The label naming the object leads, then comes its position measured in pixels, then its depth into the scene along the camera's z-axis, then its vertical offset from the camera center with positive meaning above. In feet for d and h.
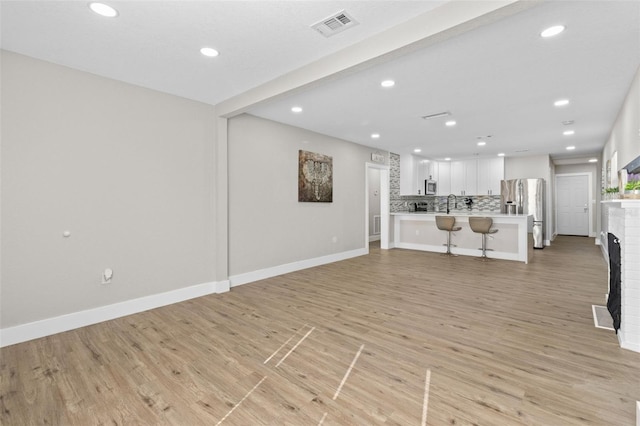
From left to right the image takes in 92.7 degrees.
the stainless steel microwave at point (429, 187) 29.86 +2.41
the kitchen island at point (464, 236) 20.43 -1.92
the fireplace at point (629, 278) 7.88 -1.78
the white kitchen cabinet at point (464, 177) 30.07 +3.41
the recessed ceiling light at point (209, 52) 8.88 +4.74
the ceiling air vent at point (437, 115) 15.20 +4.90
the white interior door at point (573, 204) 33.22 +0.76
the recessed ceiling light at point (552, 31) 7.82 +4.71
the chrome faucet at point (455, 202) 32.19 +0.96
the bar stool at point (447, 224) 22.11 -0.95
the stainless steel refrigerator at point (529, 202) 25.76 +0.80
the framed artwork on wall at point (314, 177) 18.26 +2.12
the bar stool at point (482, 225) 20.16 -0.93
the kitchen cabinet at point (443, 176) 31.53 +3.62
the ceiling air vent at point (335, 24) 7.37 +4.71
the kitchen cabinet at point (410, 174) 27.78 +3.40
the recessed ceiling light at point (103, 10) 6.89 +4.67
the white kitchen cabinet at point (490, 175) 28.86 +3.48
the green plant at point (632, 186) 8.13 +0.69
